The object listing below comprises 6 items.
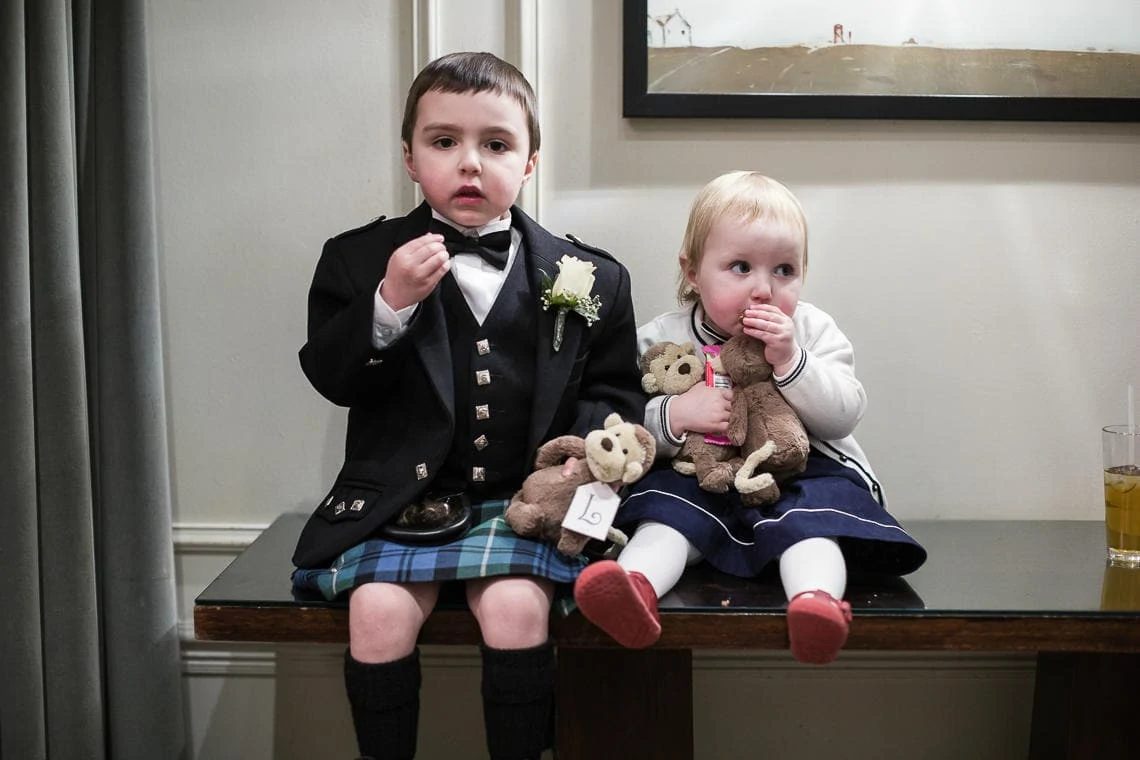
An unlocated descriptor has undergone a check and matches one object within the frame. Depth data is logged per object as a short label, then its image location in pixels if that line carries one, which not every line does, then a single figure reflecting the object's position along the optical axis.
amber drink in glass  1.56
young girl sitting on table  1.43
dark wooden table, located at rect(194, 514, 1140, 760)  1.38
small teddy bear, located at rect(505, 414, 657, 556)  1.41
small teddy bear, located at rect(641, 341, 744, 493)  1.52
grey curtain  1.62
